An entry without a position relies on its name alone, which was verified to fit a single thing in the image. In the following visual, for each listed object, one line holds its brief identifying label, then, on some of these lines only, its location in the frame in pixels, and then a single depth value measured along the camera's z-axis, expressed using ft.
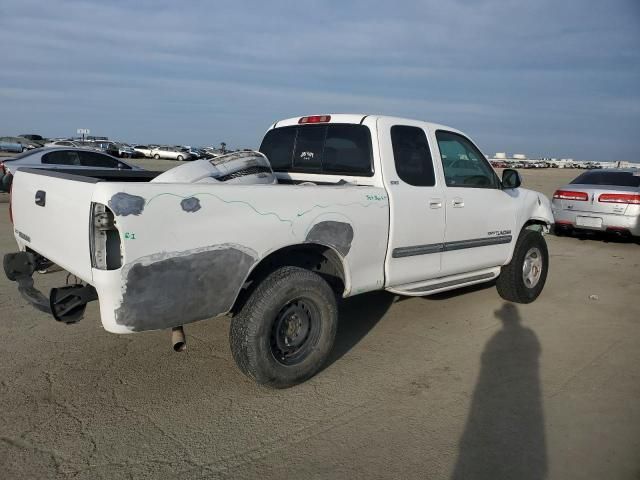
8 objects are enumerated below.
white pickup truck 9.23
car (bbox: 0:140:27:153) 126.41
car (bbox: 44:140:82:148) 127.57
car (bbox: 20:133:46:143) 169.87
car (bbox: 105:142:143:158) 136.75
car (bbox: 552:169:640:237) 32.09
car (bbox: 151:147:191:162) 165.17
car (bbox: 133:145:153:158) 167.54
